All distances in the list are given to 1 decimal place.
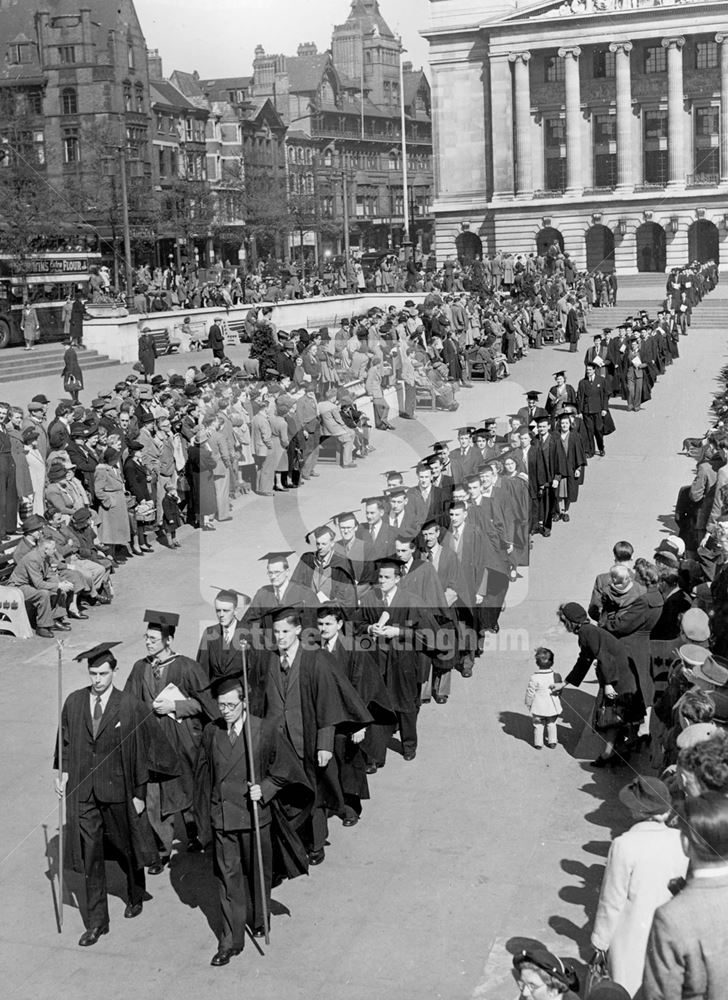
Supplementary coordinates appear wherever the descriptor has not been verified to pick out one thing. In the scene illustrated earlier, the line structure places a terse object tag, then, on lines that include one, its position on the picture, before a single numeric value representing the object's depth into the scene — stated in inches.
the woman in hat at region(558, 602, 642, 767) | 412.5
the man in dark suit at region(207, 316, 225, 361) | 1371.8
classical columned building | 2652.6
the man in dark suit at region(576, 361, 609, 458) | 871.1
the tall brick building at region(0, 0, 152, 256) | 2847.0
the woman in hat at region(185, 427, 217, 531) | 730.2
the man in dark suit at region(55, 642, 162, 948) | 335.6
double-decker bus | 1444.4
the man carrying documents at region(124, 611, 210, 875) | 357.4
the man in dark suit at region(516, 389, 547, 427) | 726.4
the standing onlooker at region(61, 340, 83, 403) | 1121.4
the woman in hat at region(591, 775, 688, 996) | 249.0
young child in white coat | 429.4
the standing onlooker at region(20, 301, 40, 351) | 1422.2
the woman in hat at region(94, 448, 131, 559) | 657.6
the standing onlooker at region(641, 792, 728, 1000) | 176.2
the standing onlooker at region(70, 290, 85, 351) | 1398.7
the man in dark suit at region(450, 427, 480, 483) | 650.8
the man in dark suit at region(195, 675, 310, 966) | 319.6
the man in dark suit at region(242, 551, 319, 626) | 405.2
